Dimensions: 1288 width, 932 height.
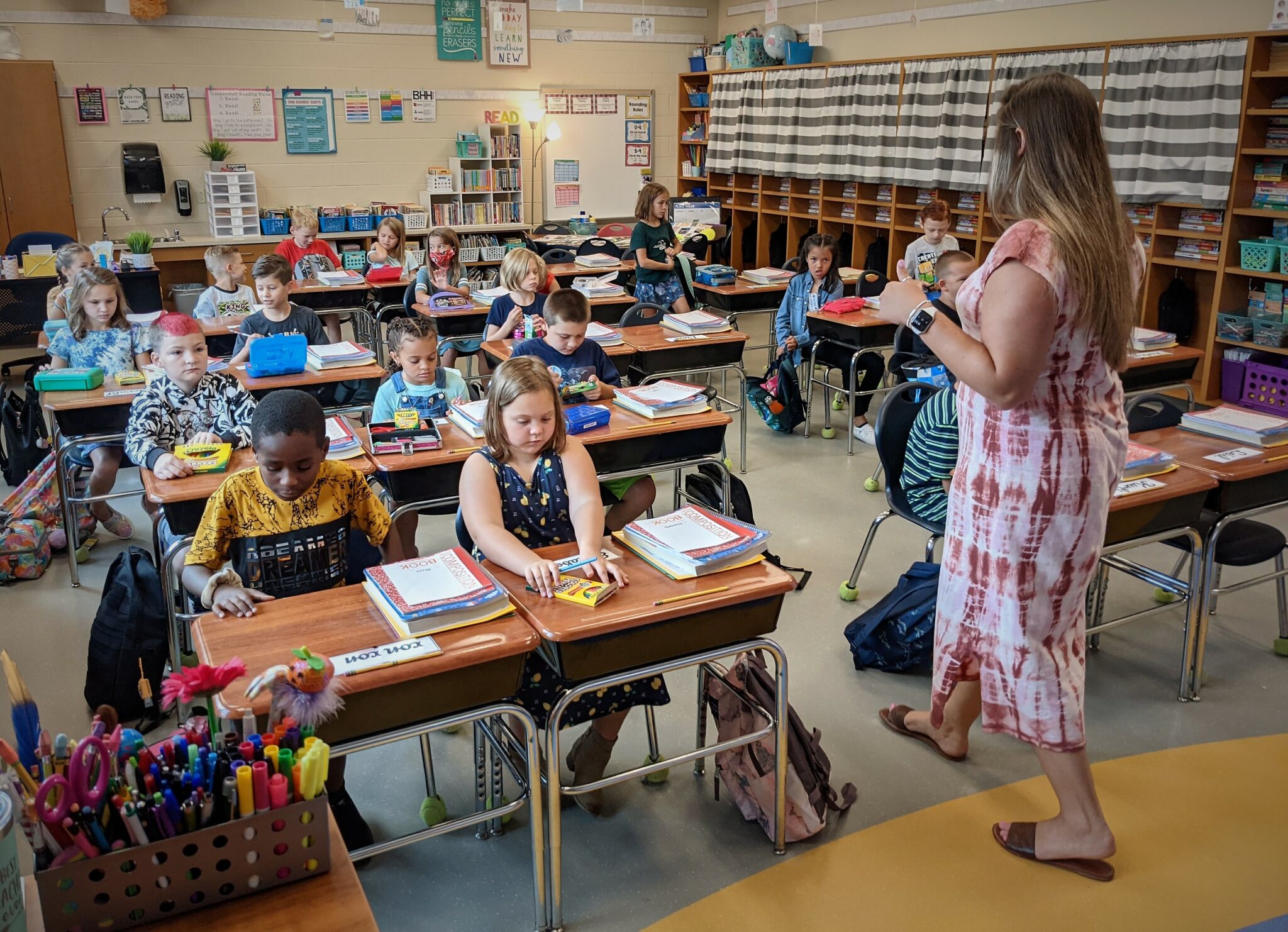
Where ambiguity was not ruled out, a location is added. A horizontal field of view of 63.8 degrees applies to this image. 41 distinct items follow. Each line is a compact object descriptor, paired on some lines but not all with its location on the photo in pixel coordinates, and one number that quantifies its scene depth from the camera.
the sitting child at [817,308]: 5.83
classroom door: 8.23
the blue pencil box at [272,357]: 4.18
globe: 9.73
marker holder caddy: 1.13
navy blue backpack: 3.22
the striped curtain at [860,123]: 8.59
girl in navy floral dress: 2.46
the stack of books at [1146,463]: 2.99
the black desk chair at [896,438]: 3.43
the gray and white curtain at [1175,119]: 6.07
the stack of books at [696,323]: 5.09
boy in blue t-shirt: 3.81
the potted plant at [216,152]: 8.87
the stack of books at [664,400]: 3.66
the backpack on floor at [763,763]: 2.52
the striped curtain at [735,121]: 10.03
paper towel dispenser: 8.56
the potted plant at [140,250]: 7.40
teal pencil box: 3.86
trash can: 8.22
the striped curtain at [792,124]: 9.34
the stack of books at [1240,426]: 3.23
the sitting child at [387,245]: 7.09
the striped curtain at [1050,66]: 6.81
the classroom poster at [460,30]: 9.72
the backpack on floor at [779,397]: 5.82
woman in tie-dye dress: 2.01
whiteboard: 10.51
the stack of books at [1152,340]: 4.80
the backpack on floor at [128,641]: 2.96
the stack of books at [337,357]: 4.31
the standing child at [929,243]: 6.43
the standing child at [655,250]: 6.87
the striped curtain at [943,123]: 7.75
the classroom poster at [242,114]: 8.94
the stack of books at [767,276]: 6.77
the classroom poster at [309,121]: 9.23
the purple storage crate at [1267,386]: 5.96
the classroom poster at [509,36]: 9.96
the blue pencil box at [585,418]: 3.46
